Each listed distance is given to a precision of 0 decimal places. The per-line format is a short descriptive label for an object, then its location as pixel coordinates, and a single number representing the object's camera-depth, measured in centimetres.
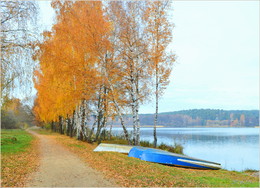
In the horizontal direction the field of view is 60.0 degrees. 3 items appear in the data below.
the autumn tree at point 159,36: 1535
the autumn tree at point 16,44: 853
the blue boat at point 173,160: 1162
